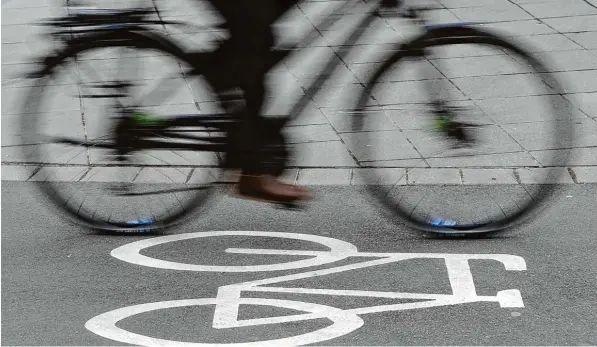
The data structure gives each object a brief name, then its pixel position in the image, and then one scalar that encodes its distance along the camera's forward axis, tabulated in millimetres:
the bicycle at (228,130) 4602
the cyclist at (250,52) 4531
